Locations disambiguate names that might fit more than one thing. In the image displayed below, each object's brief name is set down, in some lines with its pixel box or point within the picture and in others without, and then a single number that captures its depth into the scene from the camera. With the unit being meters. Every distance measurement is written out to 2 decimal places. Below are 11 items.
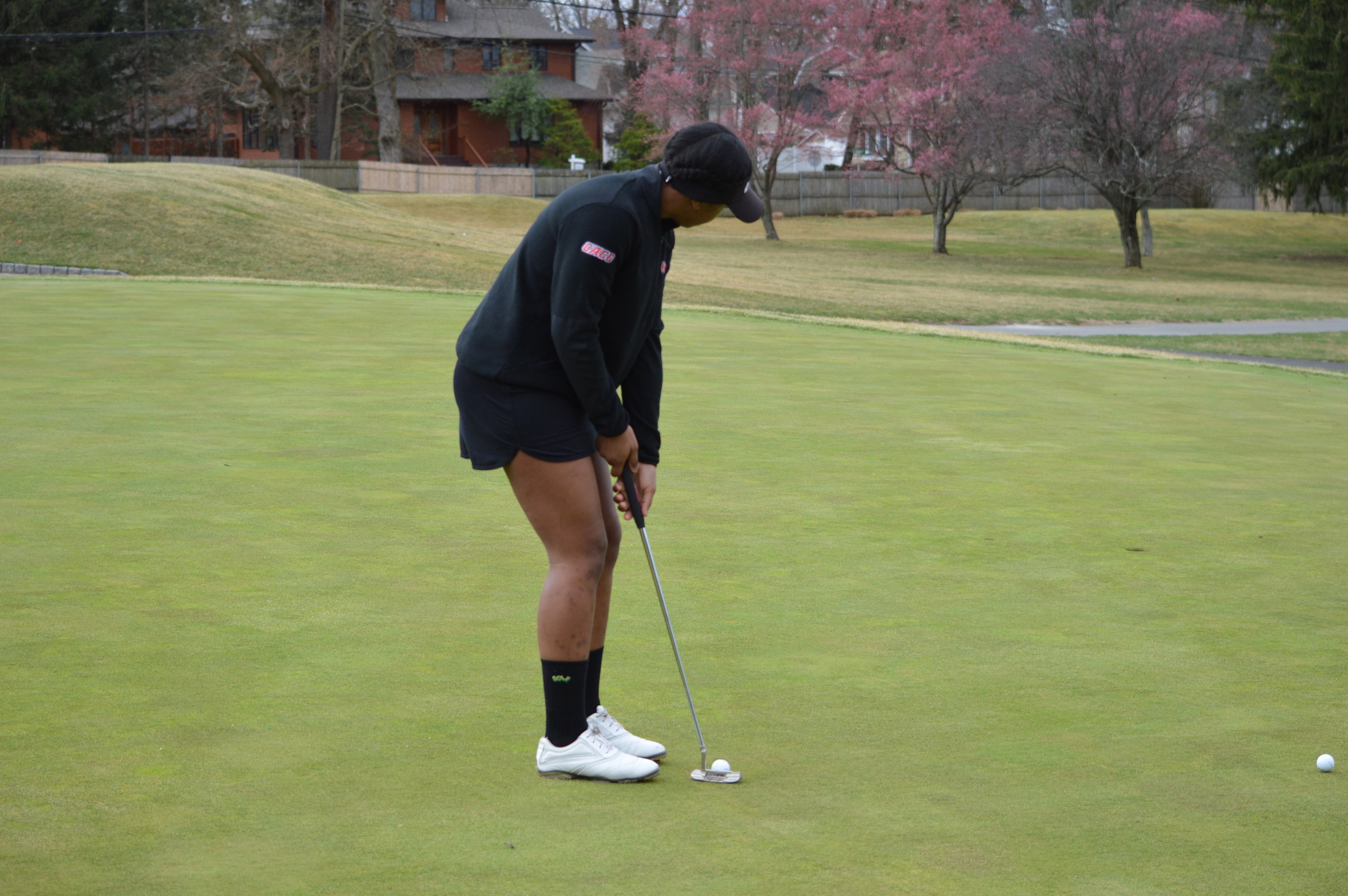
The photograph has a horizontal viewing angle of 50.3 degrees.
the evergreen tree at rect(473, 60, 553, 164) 58.62
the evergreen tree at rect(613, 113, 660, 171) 55.81
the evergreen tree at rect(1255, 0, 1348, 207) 38.47
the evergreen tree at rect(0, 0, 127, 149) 52.94
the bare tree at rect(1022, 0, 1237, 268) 37.22
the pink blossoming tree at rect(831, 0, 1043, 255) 40.66
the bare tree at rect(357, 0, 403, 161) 52.12
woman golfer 3.69
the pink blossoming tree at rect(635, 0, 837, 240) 47.81
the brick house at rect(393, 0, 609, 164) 61.75
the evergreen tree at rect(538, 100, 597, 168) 59.59
